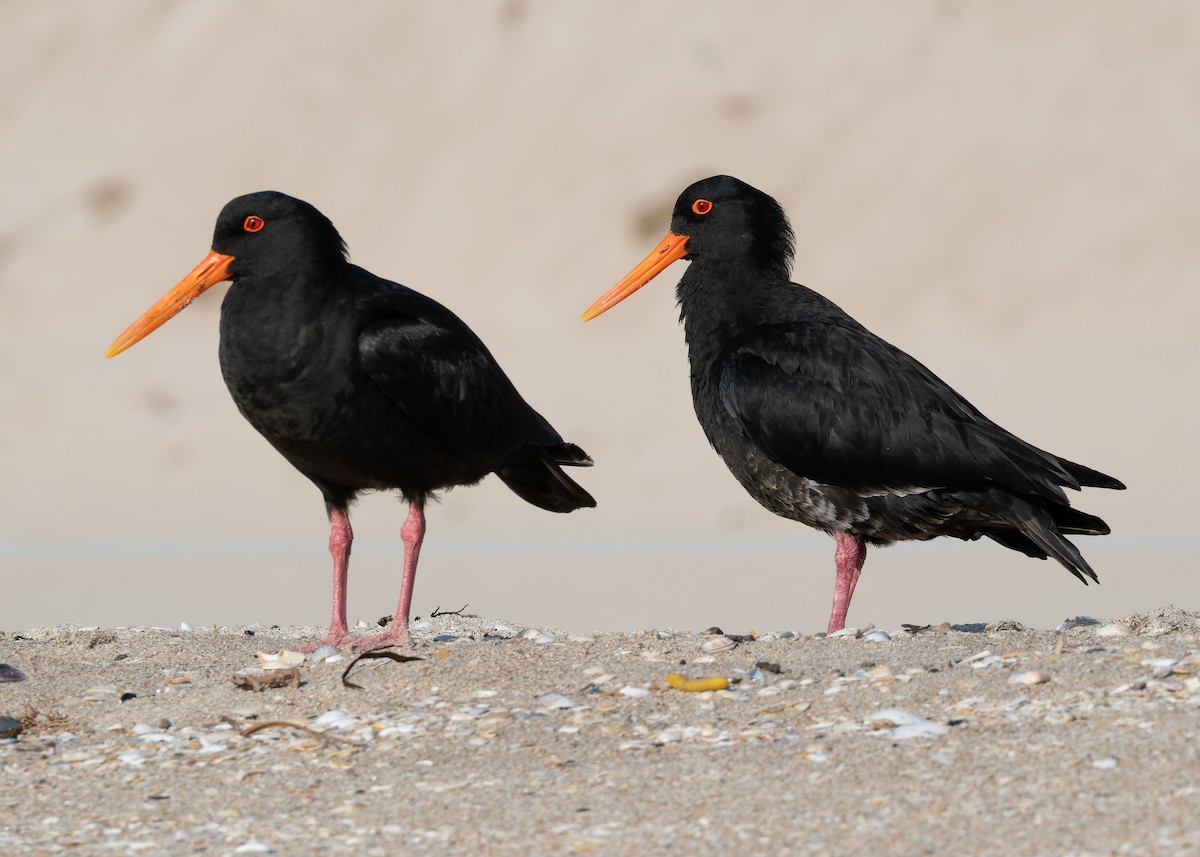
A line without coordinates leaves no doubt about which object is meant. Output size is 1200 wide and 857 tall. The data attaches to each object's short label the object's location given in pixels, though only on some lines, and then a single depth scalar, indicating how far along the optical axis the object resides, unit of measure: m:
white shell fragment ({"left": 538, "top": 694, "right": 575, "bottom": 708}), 12.44
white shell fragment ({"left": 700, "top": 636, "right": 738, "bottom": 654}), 14.04
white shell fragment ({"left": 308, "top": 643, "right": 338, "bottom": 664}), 14.42
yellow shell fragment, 12.59
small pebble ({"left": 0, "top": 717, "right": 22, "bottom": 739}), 12.56
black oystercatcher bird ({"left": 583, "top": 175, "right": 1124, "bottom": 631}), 15.66
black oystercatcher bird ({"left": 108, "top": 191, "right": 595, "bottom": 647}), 14.91
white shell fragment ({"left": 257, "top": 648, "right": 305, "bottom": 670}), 14.41
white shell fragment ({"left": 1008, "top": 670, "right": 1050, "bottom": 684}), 12.11
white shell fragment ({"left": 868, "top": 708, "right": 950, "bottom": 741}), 11.16
